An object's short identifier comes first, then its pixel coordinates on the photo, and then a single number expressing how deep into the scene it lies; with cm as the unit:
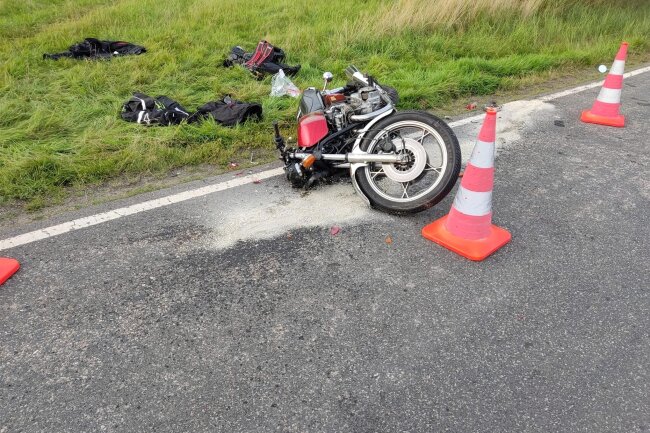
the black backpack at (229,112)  545
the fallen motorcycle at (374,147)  374
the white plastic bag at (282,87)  633
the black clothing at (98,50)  717
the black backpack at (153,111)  542
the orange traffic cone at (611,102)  584
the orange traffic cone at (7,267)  319
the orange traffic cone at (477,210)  341
